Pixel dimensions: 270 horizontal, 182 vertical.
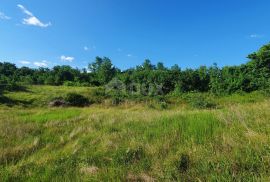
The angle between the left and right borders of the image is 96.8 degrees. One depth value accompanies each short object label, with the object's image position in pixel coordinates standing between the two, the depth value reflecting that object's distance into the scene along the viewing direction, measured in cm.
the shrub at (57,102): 1507
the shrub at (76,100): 1622
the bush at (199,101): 1236
